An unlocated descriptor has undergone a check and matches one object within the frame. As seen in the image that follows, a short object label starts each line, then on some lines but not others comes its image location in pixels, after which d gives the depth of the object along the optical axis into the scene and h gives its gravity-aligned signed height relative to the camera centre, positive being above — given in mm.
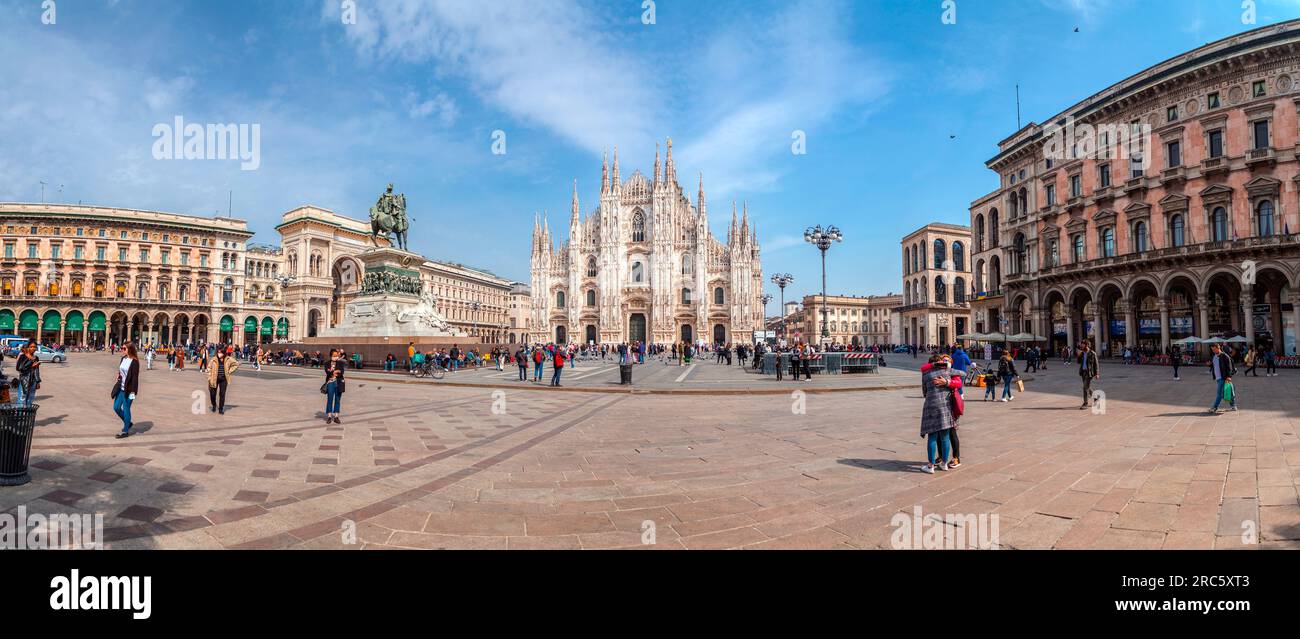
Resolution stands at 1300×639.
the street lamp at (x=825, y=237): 28609 +5438
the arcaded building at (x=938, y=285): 66938 +6313
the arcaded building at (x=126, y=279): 50750 +6969
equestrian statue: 28375 +6876
